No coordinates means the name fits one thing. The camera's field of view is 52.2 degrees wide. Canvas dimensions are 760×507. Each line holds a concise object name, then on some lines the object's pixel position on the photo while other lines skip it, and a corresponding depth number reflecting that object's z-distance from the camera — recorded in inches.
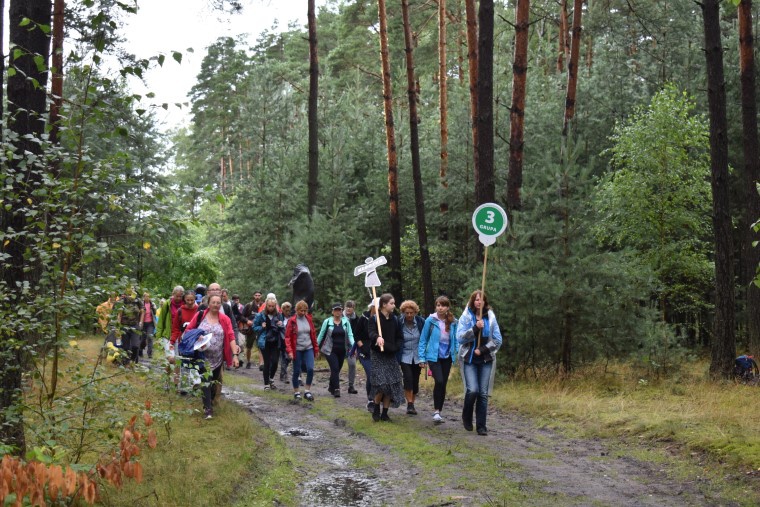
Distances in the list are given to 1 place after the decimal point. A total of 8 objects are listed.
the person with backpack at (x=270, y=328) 629.3
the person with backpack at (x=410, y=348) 487.5
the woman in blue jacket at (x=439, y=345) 458.6
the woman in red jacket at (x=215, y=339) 447.2
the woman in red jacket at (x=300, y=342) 574.6
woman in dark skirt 463.5
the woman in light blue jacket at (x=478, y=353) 419.8
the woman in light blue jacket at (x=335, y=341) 591.8
